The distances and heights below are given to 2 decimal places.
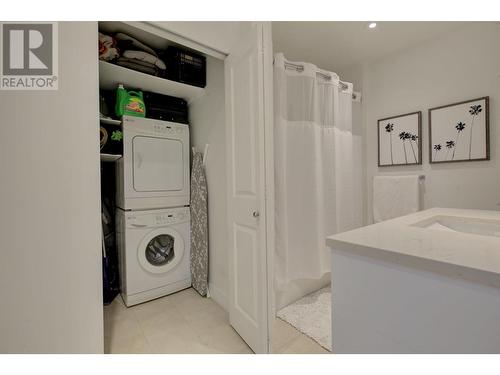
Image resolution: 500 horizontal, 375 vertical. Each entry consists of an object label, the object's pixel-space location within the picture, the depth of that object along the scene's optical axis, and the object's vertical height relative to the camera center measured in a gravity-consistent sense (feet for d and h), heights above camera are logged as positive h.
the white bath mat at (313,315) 4.78 -3.32
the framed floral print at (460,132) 5.72 +1.45
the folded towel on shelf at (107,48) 4.98 +3.27
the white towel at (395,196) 6.70 -0.39
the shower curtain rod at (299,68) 5.83 +3.27
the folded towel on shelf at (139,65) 5.31 +3.10
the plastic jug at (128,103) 5.83 +2.31
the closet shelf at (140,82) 5.40 +2.91
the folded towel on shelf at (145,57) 5.35 +3.33
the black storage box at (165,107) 6.38 +2.46
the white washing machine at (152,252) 5.94 -1.98
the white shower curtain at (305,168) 5.68 +0.48
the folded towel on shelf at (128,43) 5.34 +3.66
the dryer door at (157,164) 6.09 +0.67
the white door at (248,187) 3.98 -0.03
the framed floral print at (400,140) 6.88 +1.48
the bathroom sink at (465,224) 3.83 -0.77
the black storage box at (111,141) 5.72 +1.26
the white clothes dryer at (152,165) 5.95 +0.62
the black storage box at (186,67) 5.91 +3.38
